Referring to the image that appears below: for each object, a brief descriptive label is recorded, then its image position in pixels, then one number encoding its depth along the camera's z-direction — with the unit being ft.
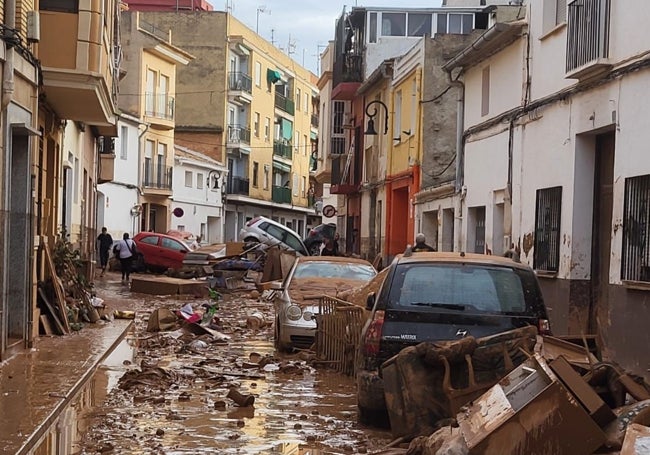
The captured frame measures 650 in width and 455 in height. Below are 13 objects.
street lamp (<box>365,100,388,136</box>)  110.60
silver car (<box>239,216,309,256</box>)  132.28
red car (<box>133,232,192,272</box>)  120.16
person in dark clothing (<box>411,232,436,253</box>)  61.47
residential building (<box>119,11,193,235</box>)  159.74
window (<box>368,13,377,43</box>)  129.39
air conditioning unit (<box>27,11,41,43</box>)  42.34
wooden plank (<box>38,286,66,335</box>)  51.57
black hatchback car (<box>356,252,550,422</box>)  29.99
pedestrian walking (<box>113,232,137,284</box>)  108.58
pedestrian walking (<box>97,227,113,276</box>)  114.93
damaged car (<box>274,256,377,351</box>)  49.98
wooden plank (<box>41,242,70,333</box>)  51.24
